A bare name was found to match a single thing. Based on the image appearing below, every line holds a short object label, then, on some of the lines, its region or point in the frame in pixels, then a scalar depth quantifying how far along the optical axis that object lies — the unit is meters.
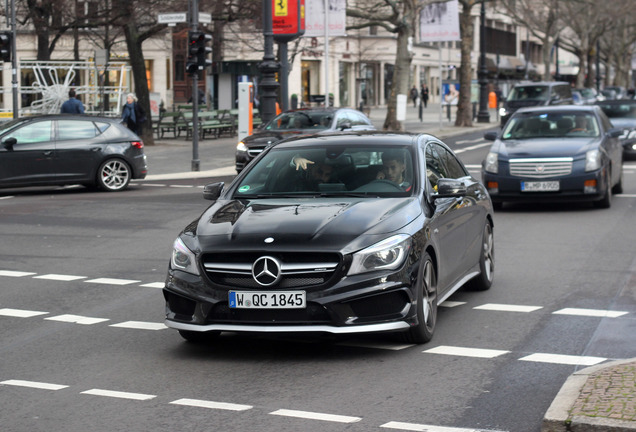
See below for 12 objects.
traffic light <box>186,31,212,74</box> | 27.36
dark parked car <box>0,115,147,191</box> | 21.02
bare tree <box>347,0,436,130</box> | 42.38
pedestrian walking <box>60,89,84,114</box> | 30.52
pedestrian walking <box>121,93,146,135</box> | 32.41
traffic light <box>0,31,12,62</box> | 27.36
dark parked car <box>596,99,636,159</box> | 29.88
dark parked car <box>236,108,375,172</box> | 24.53
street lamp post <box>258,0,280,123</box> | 27.12
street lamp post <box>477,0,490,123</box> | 54.78
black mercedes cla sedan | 7.21
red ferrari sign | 31.14
